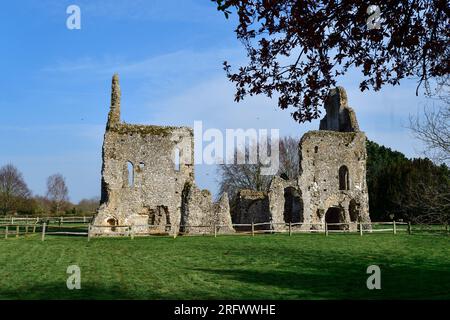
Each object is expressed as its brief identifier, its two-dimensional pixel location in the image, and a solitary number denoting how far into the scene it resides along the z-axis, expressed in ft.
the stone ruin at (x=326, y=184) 104.12
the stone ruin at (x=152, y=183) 95.55
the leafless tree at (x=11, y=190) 192.95
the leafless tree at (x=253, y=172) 160.04
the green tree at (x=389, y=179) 138.41
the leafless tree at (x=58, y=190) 282.93
